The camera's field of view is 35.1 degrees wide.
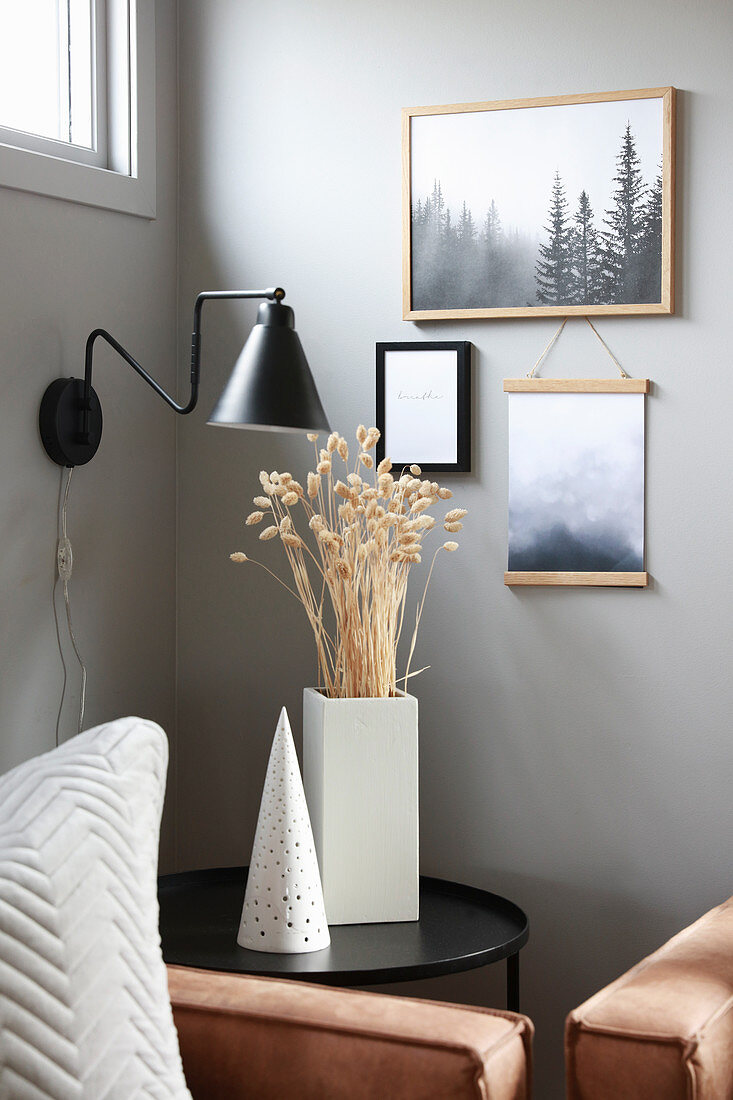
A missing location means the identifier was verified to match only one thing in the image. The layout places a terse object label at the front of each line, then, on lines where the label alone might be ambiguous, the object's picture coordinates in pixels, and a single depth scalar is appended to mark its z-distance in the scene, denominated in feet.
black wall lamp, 5.80
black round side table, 5.47
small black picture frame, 7.13
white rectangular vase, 6.09
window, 6.63
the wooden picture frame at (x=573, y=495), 6.83
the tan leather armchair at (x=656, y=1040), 4.18
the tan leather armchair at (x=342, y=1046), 4.25
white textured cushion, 3.43
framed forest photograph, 6.77
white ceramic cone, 5.65
